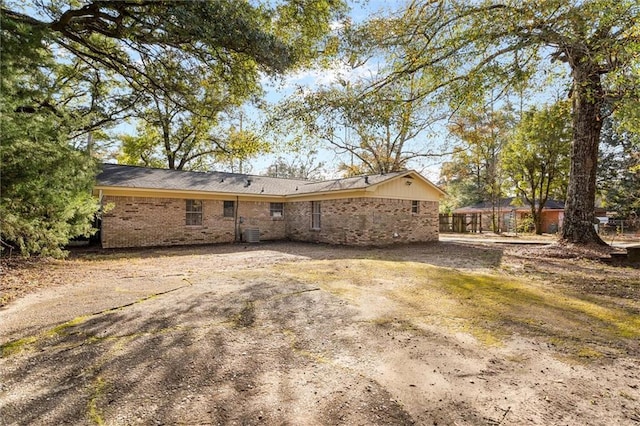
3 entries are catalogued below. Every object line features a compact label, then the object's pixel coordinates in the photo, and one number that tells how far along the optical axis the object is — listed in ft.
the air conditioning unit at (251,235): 49.57
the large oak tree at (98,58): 15.84
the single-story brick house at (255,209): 41.87
